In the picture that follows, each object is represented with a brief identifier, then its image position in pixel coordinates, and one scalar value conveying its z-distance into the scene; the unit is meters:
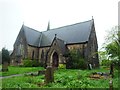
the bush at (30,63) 20.00
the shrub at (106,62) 9.54
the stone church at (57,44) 17.94
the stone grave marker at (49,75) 6.77
